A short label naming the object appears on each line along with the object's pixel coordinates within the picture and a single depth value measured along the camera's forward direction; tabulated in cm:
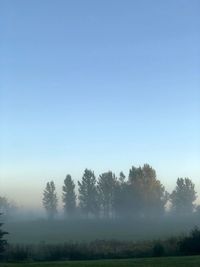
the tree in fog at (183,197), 15912
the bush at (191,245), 3941
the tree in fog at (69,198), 15475
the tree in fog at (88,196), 14838
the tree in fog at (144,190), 13788
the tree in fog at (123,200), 14012
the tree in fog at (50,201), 17200
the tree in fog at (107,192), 14988
